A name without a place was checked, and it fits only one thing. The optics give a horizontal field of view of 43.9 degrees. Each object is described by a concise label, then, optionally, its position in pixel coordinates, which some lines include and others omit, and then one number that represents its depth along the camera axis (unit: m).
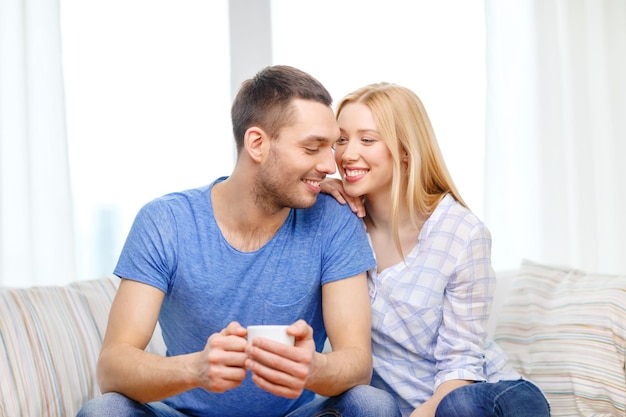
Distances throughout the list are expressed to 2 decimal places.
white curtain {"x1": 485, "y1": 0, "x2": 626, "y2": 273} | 3.19
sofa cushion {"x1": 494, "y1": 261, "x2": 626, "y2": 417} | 1.97
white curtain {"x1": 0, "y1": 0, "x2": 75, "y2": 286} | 2.63
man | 1.73
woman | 1.83
